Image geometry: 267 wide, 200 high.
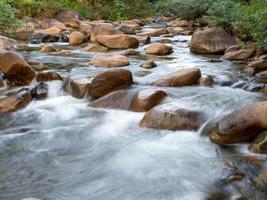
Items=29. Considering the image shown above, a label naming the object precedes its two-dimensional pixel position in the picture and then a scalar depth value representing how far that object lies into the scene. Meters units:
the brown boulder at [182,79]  8.44
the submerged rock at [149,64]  10.60
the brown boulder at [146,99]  7.15
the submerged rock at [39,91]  8.16
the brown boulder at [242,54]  11.29
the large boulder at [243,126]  5.54
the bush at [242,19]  9.95
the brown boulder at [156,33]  18.45
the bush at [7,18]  8.76
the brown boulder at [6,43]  12.77
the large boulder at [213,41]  12.67
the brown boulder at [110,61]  10.79
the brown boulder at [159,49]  13.05
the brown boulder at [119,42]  14.30
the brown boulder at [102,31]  15.75
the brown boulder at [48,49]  13.34
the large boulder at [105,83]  7.89
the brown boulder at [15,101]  7.39
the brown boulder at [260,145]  5.20
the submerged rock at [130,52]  12.90
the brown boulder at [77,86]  8.17
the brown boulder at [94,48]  14.02
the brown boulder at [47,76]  8.99
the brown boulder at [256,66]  9.55
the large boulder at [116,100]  7.39
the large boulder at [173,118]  6.21
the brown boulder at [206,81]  8.58
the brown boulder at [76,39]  16.00
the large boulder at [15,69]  8.67
